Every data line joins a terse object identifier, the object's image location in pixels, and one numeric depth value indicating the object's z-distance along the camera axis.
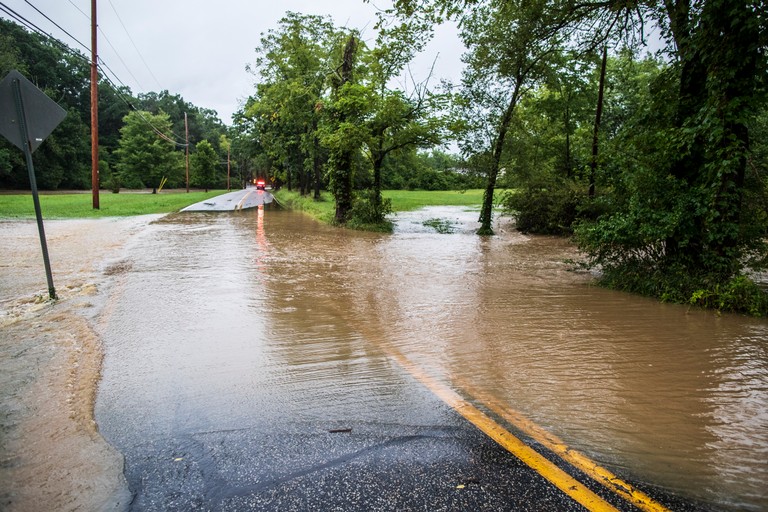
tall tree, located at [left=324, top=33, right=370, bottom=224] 18.86
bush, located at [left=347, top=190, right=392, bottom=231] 20.08
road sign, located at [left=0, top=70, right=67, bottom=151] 6.31
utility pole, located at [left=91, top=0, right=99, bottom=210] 24.25
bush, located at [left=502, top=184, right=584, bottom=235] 19.44
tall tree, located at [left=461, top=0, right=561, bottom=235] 16.86
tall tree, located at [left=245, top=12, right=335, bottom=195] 26.66
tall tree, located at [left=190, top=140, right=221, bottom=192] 75.19
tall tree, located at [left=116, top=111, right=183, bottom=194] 55.44
